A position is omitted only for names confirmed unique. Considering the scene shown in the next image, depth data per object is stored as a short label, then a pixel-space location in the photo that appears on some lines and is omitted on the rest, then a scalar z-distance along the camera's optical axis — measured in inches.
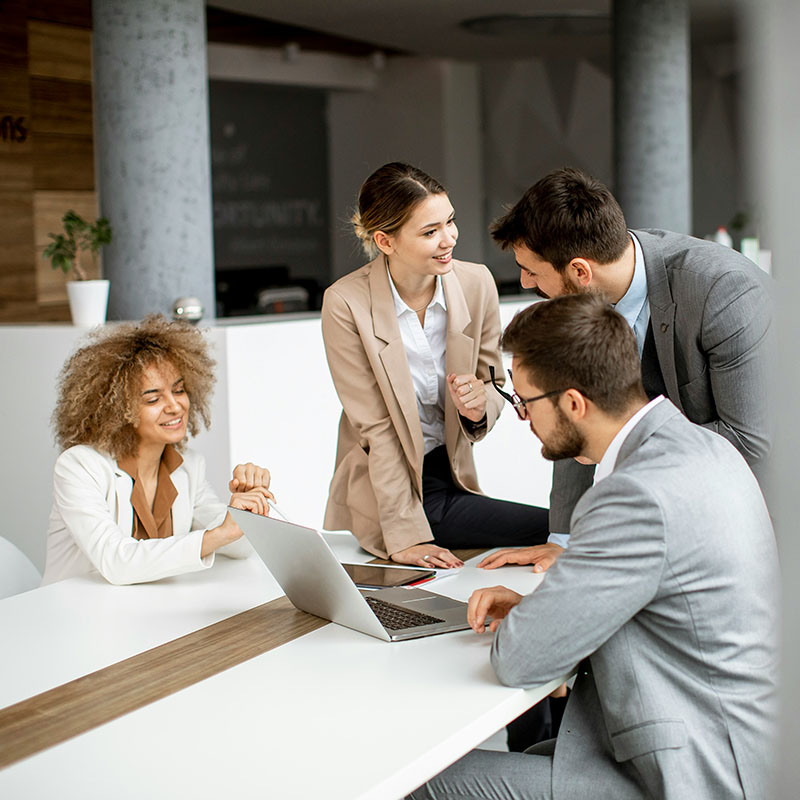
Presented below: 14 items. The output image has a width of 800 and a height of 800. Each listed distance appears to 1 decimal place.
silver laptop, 75.3
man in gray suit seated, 63.0
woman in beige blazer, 103.3
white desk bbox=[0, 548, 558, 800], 55.5
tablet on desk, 91.4
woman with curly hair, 91.4
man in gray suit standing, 87.7
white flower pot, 164.7
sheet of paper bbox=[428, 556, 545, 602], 88.0
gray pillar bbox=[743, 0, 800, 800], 26.9
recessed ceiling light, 359.3
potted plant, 164.9
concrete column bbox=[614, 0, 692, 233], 280.7
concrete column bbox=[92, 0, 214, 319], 169.3
